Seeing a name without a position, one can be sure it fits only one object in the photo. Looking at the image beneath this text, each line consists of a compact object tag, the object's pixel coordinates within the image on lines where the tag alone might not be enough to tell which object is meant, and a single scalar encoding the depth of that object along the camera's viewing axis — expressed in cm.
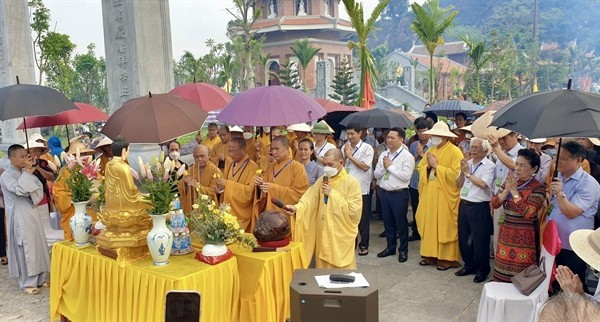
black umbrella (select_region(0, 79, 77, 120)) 438
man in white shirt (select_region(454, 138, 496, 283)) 483
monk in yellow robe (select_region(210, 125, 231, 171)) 674
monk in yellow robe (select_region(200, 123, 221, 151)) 786
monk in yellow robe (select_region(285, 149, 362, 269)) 438
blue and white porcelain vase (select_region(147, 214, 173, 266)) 339
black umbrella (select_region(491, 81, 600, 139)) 302
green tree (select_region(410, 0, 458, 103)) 1639
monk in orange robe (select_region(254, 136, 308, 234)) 467
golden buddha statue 346
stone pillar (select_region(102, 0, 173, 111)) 740
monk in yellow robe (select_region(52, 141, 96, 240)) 474
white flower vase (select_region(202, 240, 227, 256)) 345
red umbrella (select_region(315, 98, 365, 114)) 838
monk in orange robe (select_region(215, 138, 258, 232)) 473
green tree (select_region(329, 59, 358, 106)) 3269
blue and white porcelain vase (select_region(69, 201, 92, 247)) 400
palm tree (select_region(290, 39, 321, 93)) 3366
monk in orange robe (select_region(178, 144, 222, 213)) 491
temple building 3934
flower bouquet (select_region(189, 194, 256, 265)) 344
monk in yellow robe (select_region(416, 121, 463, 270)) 534
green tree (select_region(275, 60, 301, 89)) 3316
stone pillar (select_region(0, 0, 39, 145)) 926
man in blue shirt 373
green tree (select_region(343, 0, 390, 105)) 1154
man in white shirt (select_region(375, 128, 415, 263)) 564
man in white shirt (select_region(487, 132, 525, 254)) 471
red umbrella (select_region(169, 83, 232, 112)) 567
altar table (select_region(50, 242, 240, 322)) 330
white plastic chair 339
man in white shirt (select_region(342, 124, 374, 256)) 597
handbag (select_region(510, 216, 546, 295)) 346
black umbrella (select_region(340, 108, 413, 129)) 615
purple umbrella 418
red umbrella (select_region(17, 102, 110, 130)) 600
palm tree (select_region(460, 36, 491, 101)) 2241
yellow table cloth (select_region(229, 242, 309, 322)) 349
